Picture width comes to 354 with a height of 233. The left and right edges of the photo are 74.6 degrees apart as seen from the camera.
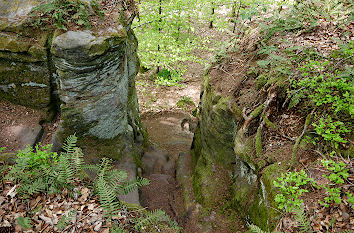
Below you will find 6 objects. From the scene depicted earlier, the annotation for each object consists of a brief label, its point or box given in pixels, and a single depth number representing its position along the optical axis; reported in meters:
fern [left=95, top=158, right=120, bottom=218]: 3.57
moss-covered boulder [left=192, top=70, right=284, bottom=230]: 5.14
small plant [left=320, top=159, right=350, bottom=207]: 3.43
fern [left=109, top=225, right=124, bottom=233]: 3.34
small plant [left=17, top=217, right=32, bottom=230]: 3.15
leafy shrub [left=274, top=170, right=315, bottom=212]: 3.75
